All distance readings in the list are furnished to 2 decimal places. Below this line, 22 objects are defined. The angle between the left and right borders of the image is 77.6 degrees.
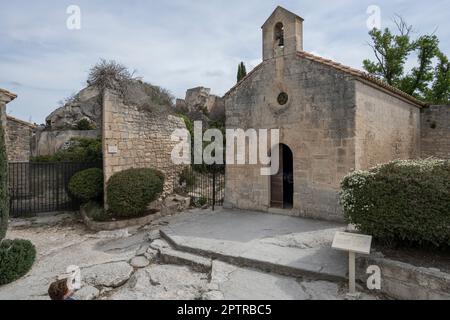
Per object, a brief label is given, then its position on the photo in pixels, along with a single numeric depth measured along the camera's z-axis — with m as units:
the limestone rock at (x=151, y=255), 6.03
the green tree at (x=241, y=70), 25.47
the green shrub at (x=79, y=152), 13.10
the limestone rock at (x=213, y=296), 4.15
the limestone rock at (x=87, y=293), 4.50
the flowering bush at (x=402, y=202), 4.18
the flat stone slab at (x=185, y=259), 5.38
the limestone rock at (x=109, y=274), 4.99
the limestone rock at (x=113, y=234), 7.84
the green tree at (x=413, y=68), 17.70
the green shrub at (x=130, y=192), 8.82
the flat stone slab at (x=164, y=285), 4.48
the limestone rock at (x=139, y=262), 5.70
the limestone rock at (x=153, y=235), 7.11
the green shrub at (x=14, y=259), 5.23
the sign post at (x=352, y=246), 4.05
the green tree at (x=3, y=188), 5.49
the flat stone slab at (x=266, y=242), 4.91
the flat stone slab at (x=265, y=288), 4.18
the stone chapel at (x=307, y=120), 7.30
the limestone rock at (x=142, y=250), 6.25
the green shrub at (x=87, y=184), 9.46
